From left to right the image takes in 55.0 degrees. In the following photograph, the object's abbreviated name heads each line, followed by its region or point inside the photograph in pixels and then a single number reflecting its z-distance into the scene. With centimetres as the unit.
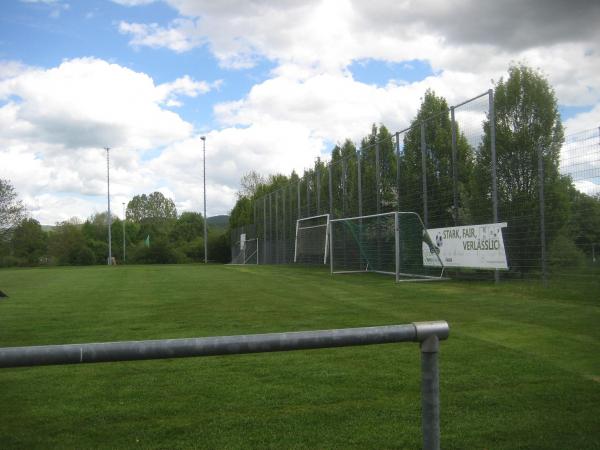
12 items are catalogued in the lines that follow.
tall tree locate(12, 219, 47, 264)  5738
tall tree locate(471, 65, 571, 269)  1214
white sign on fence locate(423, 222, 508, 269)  1305
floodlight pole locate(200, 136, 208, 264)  5382
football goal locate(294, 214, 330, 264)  2609
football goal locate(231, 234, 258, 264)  4481
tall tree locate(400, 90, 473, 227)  1641
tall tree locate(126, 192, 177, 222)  12325
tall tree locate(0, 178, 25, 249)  5434
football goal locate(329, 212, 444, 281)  1644
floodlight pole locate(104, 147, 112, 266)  5478
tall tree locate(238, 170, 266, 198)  7431
